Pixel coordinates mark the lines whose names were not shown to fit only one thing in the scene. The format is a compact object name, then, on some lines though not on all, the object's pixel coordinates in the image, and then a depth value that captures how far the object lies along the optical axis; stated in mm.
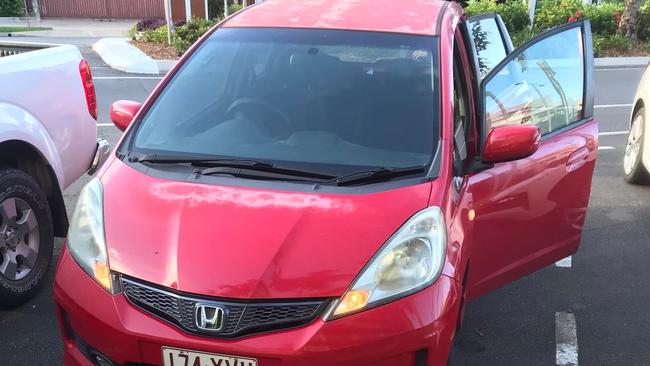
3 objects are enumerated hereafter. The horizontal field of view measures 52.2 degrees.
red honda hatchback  2273
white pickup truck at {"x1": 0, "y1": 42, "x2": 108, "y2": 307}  3746
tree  18078
